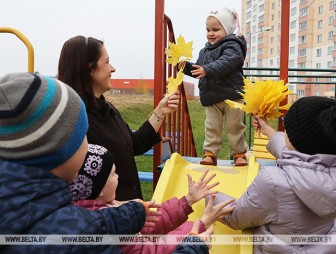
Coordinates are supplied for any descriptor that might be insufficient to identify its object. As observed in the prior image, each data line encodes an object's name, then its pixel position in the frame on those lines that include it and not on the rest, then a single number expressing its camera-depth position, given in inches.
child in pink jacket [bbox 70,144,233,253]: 53.1
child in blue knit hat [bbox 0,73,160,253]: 38.6
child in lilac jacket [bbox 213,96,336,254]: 67.7
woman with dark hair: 86.1
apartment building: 1503.4
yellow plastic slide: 102.3
